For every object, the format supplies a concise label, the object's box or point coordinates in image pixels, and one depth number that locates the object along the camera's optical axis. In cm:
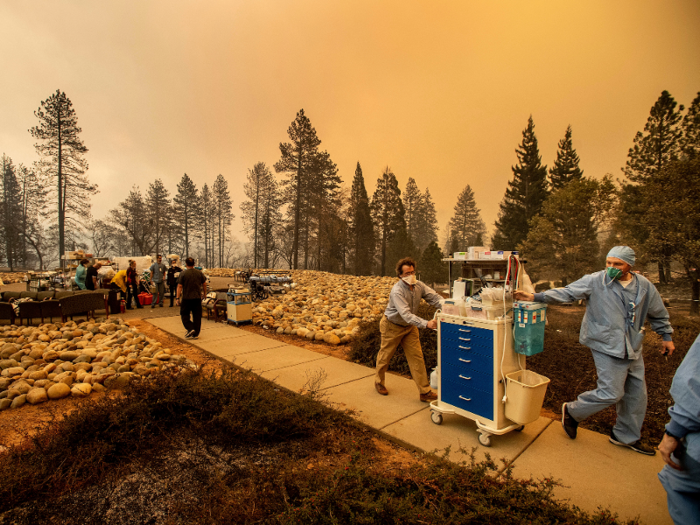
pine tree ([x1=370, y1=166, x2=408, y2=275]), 4525
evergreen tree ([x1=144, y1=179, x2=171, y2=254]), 4856
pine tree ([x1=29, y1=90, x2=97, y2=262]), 3094
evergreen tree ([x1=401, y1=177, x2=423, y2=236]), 5856
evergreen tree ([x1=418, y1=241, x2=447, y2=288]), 3478
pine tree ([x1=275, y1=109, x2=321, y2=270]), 3572
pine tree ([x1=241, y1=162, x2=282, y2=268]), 4338
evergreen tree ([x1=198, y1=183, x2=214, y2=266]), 5497
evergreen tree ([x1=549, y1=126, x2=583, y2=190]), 3875
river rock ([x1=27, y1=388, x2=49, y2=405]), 467
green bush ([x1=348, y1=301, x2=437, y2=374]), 569
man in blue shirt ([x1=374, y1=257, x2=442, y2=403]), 427
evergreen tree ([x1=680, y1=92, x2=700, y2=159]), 2032
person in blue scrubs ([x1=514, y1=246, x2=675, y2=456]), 316
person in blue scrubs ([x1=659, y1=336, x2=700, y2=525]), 153
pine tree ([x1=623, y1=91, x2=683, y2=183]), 2375
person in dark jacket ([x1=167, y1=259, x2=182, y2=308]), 1229
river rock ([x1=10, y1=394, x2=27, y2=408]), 455
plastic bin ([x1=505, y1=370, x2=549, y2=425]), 316
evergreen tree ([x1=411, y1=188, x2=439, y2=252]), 6088
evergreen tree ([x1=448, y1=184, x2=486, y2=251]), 6094
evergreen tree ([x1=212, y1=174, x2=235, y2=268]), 5475
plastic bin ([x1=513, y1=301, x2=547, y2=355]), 327
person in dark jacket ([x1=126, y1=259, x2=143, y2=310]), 1203
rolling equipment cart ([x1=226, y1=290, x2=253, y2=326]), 939
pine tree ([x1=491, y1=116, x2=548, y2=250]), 4047
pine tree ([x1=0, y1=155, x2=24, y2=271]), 4491
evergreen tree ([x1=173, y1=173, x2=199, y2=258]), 5256
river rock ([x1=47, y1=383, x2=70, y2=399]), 478
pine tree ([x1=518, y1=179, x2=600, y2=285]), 2656
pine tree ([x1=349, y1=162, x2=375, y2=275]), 4384
